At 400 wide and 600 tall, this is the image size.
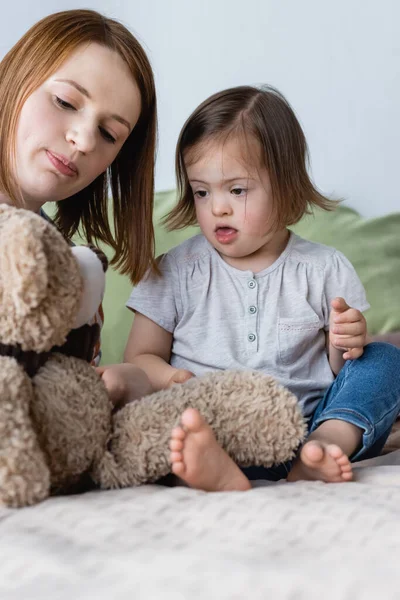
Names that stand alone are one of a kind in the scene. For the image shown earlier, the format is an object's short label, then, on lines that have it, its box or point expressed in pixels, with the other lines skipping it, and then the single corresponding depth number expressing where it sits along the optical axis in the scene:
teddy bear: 0.62
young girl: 1.17
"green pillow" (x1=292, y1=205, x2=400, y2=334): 1.56
